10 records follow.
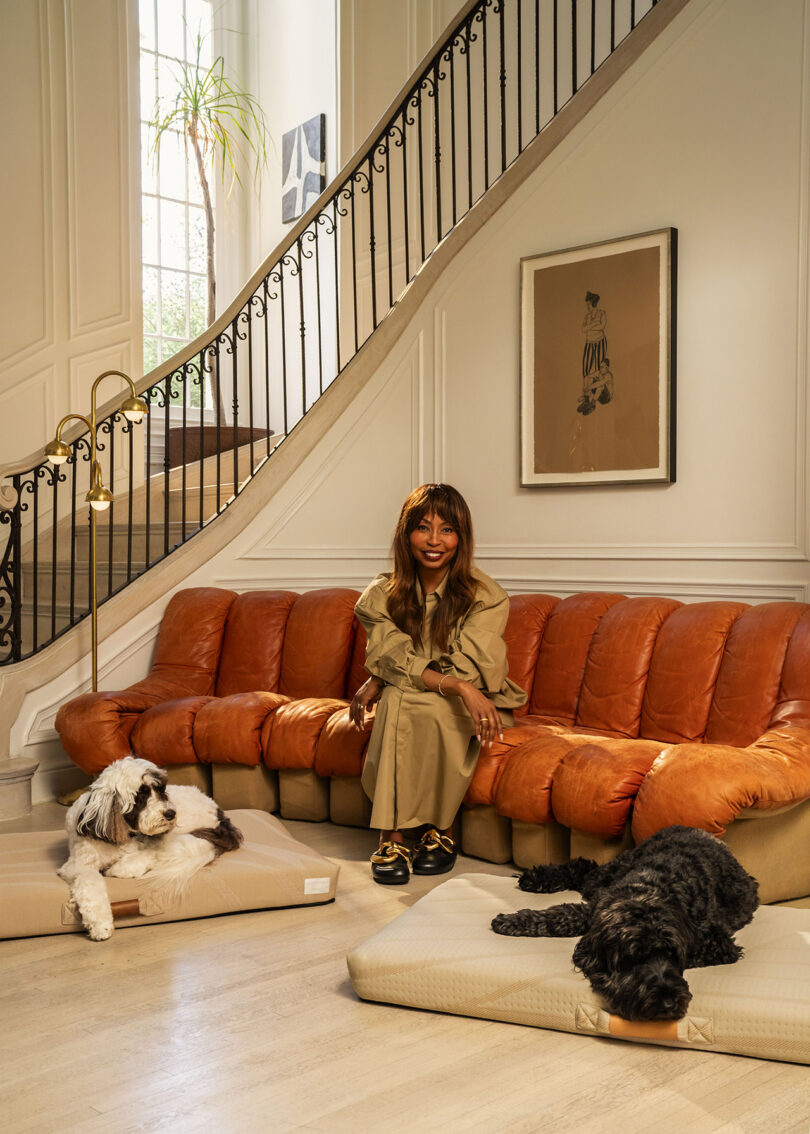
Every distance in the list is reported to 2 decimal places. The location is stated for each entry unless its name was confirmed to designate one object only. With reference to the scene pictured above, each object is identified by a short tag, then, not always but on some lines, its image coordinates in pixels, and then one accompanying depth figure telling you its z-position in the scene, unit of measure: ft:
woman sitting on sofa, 11.85
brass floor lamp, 15.10
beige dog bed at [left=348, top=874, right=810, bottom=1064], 7.34
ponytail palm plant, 25.76
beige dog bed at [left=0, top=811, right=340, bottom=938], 10.20
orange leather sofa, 10.55
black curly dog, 7.43
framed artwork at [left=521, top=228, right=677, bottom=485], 14.88
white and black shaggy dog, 10.18
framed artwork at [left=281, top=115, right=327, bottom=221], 25.52
